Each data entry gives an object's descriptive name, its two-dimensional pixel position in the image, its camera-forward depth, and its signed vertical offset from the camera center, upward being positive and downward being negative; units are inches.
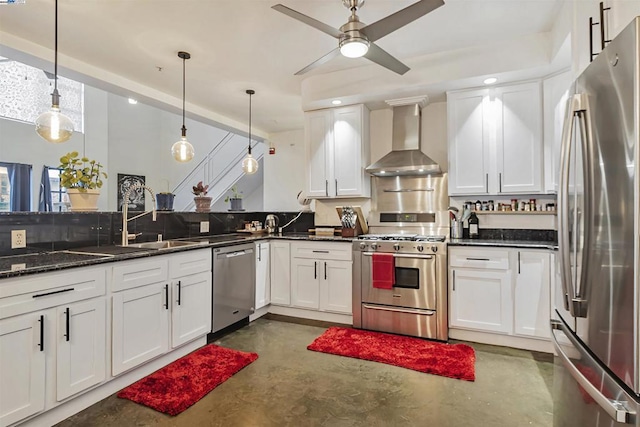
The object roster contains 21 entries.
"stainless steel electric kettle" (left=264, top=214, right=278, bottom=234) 183.5 -6.2
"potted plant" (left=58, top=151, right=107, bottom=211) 108.1 +9.4
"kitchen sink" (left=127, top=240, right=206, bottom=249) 123.0 -11.8
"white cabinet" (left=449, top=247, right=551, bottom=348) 115.7 -27.9
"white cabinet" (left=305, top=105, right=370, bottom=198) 159.9 +29.7
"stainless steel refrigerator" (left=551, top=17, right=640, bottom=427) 40.3 -4.3
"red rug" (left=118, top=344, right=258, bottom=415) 86.4 -47.9
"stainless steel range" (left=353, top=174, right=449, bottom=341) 128.0 -20.1
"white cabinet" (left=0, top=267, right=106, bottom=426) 68.4 -27.8
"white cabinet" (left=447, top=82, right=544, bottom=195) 128.7 +28.6
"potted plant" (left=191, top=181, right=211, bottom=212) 164.0 +6.2
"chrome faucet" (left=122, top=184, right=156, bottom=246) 118.5 -4.3
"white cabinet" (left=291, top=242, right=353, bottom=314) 145.3 -28.1
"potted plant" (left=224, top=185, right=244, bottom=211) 219.1 +6.3
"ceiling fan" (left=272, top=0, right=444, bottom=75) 76.9 +45.4
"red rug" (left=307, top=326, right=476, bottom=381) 104.6 -48.0
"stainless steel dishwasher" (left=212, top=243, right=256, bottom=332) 127.8 -28.6
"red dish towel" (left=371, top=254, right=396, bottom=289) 133.2 -23.2
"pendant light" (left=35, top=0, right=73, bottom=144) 86.5 +23.0
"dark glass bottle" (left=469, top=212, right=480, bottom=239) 144.1 -5.8
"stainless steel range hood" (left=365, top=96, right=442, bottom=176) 147.8 +30.9
